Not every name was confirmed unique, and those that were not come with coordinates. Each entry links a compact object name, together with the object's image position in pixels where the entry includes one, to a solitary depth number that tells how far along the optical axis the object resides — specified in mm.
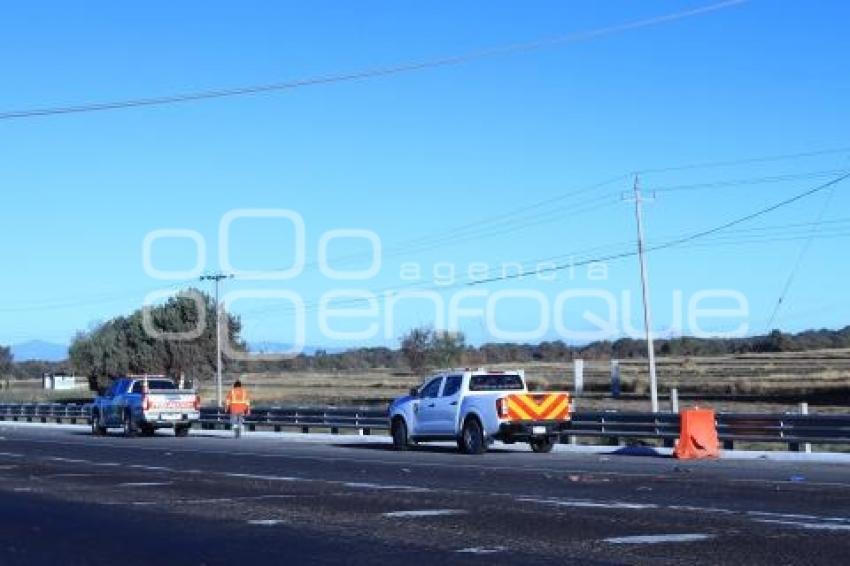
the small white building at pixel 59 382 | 123712
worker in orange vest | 38812
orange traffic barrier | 25953
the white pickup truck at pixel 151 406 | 41156
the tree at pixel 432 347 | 80312
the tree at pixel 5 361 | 151000
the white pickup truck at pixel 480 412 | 27406
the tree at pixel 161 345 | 78188
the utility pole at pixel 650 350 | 39994
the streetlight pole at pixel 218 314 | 59875
